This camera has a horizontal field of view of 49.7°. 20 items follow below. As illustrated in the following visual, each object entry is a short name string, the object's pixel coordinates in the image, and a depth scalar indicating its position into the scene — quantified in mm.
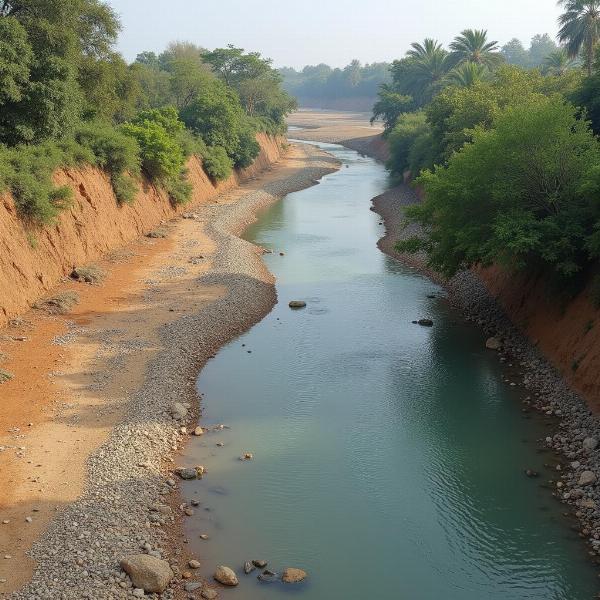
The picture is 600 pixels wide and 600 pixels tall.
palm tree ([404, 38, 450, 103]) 79125
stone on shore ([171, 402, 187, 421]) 19734
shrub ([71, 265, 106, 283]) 30281
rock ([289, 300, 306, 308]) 30533
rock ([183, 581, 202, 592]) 13055
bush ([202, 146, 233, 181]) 55375
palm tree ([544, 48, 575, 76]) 66575
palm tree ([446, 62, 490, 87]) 54594
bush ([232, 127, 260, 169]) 62844
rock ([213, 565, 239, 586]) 13258
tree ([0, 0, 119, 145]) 29172
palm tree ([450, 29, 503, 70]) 66562
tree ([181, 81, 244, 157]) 56688
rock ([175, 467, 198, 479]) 16938
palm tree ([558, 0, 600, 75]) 46594
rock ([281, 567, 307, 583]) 13344
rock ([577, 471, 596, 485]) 16031
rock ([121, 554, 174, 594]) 12812
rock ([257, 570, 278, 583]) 13391
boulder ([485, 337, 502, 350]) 25219
